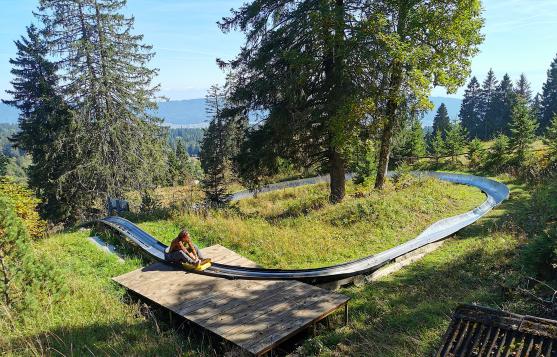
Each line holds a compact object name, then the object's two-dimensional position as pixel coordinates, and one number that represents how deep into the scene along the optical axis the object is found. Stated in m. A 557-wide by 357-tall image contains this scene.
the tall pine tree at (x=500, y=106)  66.81
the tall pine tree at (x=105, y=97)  21.91
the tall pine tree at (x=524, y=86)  77.94
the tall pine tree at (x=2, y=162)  47.83
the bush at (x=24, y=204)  15.93
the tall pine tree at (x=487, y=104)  71.00
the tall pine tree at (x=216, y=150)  28.88
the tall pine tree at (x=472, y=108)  74.81
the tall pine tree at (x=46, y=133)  23.44
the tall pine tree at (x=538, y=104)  64.57
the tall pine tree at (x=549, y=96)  61.59
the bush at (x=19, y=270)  6.76
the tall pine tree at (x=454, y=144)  35.84
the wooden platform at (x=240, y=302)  7.07
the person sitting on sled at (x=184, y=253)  10.49
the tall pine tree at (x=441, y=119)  69.38
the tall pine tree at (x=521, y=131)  29.64
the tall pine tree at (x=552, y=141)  22.27
